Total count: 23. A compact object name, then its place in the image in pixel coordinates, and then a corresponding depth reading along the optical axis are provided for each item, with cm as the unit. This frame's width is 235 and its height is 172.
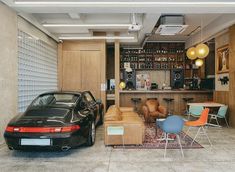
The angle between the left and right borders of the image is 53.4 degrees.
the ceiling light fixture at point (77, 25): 636
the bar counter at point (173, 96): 948
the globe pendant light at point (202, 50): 672
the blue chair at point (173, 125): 419
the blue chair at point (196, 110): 679
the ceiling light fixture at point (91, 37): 790
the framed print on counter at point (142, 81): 1173
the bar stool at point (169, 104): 931
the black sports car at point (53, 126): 388
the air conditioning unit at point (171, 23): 662
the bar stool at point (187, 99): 922
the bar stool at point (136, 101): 921
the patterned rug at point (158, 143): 471
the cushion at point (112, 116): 471
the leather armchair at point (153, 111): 737
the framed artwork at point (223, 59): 767
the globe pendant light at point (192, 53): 756
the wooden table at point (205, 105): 695
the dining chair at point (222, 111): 677
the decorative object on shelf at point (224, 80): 754
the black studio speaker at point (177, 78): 1159
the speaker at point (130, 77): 1167
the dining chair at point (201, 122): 477
